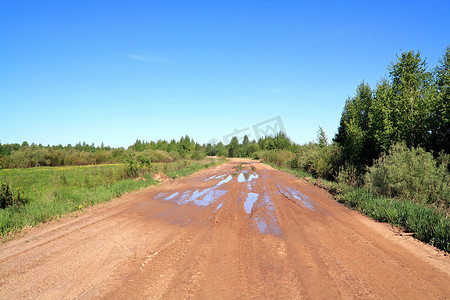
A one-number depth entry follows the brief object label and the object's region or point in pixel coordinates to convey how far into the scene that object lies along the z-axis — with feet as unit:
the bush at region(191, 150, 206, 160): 192.85
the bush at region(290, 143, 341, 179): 64.02
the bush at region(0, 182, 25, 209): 30.23
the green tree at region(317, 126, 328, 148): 84.07
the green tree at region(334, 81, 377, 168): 52.60
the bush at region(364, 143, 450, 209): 28.71
